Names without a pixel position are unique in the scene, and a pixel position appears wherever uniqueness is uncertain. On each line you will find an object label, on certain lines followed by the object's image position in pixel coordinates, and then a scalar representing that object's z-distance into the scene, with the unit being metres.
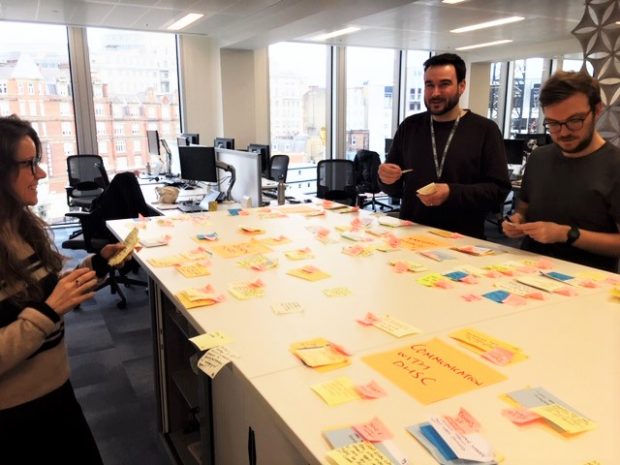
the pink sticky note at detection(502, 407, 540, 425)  0.86
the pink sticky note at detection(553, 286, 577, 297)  1.48
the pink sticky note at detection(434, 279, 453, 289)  1.56
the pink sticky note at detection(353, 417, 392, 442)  0.82
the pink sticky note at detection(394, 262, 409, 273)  1.73
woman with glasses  1.24
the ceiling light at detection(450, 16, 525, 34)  6.65
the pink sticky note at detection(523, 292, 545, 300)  1.46
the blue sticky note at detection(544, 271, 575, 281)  1.61
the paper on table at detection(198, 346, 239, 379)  1.07
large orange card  0.97
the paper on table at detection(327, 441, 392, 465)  0.76
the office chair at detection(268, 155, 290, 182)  6.46
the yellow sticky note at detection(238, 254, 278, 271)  1.78
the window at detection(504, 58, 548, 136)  10.58
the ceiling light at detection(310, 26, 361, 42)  7.15
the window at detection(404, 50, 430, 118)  9.83
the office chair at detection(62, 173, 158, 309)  3.63
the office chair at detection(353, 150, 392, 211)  7.16
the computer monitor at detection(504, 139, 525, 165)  6.78
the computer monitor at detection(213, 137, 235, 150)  5.81
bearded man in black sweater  2.28
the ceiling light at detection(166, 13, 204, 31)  6.12
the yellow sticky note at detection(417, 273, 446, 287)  1.59
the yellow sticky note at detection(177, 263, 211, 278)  1.70
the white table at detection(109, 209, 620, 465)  0.85
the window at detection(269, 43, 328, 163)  8.53
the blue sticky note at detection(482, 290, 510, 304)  1.44
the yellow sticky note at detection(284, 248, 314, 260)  1.91
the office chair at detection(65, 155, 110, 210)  5.87
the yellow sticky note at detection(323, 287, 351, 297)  1.50
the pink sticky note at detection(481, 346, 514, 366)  1.08
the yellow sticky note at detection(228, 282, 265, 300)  1.49
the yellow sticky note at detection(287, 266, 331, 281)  1.66
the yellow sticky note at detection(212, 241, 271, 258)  1.96
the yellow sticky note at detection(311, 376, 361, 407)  0.94
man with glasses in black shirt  1.71
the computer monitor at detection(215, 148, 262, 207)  3.53
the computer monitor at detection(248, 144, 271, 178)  5.73
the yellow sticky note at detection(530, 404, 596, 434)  0.83
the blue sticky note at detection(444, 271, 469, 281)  1.64
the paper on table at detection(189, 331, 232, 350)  1.15
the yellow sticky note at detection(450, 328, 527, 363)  1.11
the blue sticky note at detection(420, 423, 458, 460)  0.77
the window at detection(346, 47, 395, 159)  9.25
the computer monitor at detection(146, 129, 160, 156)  6.70
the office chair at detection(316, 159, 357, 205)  5.96
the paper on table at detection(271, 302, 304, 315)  1.37
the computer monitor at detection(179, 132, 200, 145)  6.09
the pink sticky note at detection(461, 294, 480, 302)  1.45
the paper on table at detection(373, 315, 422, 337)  1.22
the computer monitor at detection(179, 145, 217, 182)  4.14
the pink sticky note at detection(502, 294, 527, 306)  1.42
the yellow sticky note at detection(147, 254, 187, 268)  1.81
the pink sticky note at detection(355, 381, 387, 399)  0.95
